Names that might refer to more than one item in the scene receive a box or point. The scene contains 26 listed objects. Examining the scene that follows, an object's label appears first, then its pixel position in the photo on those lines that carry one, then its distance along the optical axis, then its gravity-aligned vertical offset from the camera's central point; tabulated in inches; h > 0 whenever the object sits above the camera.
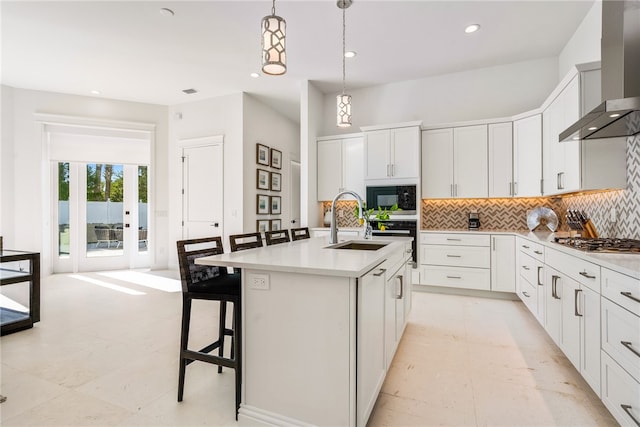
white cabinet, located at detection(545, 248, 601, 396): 67.0 -24.8
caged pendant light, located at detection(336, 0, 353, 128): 108.3 +35.8
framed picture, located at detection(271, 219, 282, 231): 233.1 -10.6
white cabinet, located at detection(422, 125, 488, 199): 165.3 +27.0
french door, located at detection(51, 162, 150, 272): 218.1 -4.6
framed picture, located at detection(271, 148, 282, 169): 236.1 +41.3
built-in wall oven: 167.5 -10.6
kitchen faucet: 96.3 -5.6
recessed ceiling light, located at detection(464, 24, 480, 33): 133.0 +80.8
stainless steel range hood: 75.9 +37.2
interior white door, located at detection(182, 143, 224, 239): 210.5 +13.9
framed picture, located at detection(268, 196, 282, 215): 235.6 +4.4
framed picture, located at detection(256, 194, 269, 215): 215.9 +4.6
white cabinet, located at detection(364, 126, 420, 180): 171.2 +33.3
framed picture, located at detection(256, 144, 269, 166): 216.7 +40.8
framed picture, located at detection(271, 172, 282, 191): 236.1 +23.1
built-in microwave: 170.1 +7.8
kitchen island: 55.4 -24.7
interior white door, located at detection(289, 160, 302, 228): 268.1 +16.3
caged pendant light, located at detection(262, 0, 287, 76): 72.4 +40.3
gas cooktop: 73.9 -8.8
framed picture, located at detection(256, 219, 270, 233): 214.6 -10.4
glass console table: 110.3 -30.2
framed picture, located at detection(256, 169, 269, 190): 216.2 +22.5
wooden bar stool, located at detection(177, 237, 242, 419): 67.8 -19.3
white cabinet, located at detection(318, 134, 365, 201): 190.4 +28.4
